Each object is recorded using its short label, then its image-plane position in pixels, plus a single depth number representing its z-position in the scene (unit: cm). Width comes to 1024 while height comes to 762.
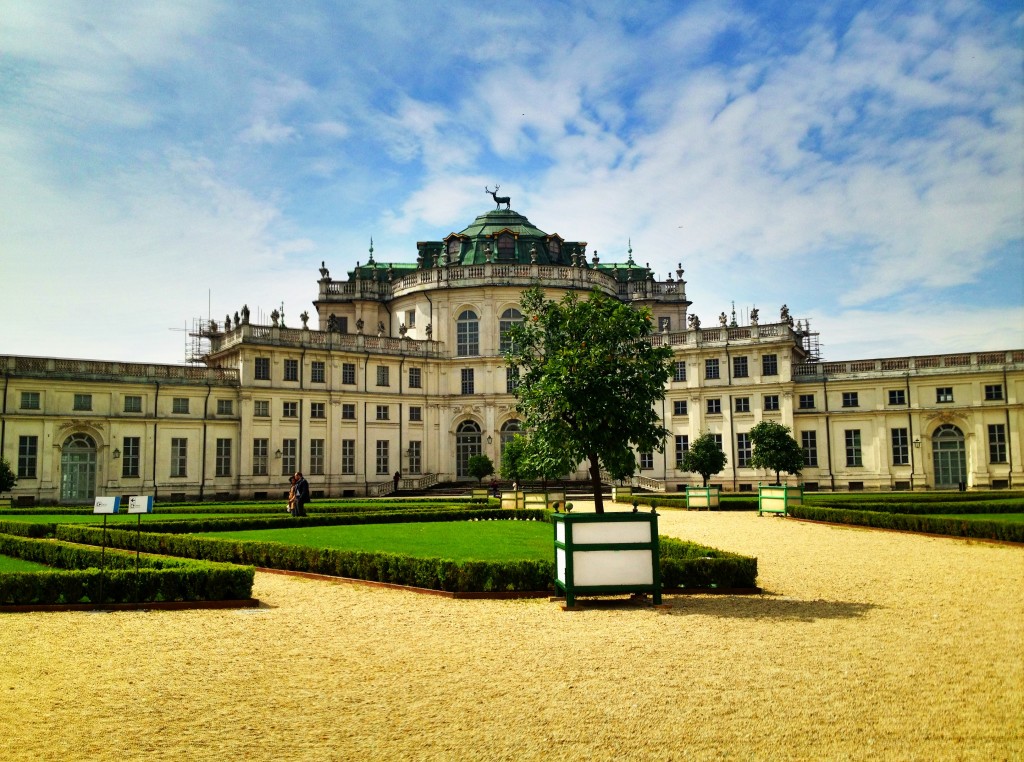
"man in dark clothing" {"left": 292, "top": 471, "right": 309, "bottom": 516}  2748
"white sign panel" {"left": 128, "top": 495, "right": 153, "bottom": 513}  1318
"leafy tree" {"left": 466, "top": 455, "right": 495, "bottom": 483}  5094
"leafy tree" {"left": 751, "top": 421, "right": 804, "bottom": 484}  4438
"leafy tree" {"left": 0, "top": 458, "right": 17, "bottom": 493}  3738
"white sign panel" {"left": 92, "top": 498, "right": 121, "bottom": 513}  1362
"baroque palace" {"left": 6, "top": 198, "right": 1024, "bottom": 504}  4397
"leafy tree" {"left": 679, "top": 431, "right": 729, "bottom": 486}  4666
